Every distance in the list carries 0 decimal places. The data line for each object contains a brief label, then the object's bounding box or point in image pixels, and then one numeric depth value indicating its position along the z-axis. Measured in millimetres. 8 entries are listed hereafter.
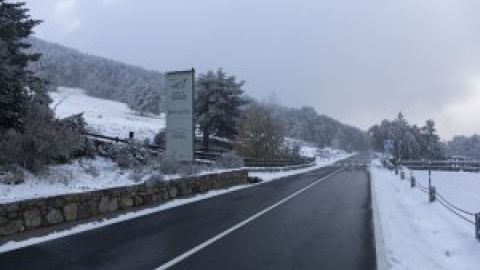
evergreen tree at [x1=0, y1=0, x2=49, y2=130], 19281
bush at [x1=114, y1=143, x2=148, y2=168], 23375
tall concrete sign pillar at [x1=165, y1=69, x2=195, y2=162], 25469
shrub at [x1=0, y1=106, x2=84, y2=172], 17375
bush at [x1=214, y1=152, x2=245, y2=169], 34256
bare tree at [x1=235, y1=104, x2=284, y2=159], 55094
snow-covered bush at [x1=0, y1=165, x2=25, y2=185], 15286
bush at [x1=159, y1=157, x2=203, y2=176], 22484
